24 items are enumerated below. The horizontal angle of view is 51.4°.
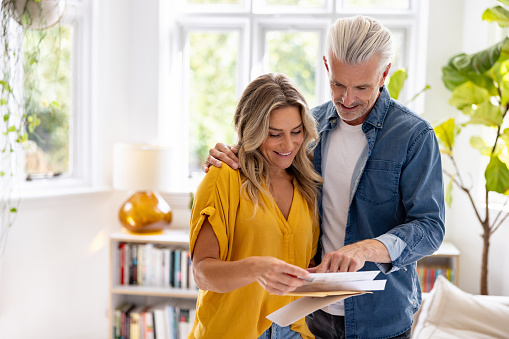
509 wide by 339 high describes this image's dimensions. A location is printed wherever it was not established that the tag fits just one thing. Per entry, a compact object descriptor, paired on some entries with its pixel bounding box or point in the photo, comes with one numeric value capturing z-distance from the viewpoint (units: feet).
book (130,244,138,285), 11.93
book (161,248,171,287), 11.86
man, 4.85
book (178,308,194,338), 11.77
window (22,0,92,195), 11.27
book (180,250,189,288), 11.78
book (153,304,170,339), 11.91
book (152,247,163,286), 11.89
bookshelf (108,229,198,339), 11.55
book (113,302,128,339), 11.94
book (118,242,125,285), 11.87
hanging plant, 9.24
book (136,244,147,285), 11.93
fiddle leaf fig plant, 9.25
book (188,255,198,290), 11.78
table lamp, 11.34
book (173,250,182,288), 11.83
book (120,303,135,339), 11.97
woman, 4.84
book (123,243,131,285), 11.89
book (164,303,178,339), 11.89
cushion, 8.29
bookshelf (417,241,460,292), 11.11
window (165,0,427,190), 13.37
